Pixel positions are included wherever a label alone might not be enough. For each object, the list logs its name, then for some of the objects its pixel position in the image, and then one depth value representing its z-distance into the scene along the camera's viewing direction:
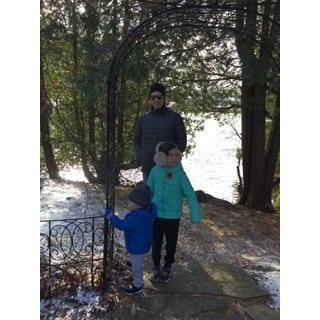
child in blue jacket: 2.85
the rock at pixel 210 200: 7.00
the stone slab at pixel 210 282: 3.18
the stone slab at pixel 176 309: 2.82
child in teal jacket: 3.06
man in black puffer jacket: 3.41
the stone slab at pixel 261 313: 2.85
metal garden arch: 3.02
